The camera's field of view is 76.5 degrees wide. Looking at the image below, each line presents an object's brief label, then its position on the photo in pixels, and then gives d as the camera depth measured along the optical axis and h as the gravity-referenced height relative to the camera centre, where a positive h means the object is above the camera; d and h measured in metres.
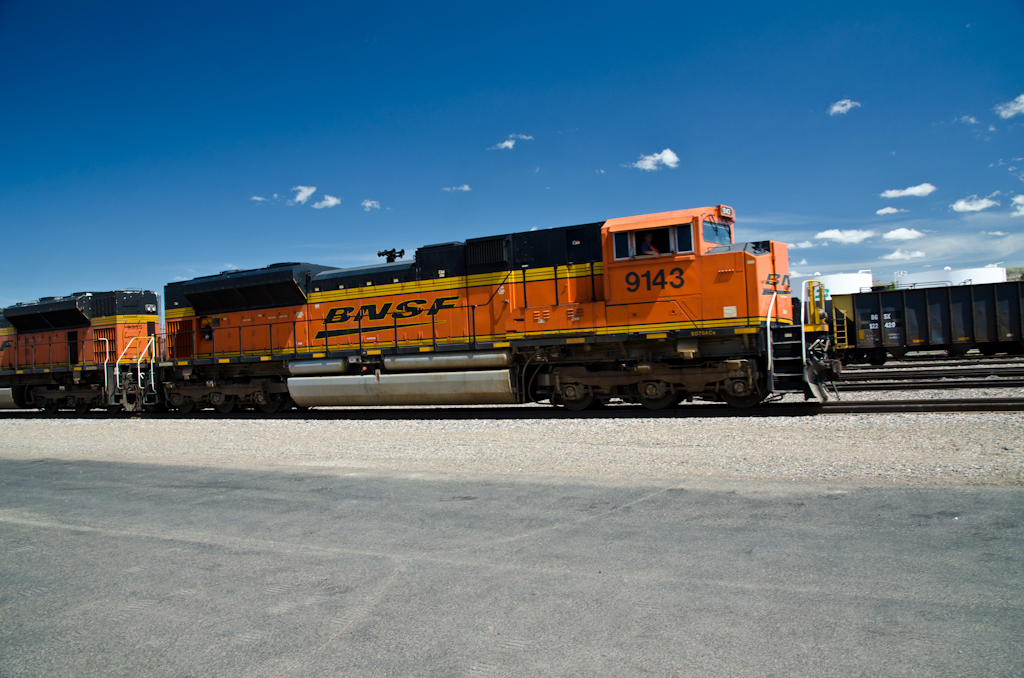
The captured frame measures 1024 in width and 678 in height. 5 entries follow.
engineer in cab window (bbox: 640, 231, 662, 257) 11.62 +1.73
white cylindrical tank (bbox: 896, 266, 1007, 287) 45.38 +3.69
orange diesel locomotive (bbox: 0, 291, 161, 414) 17.69 +0.57
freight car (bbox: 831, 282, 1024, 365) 22.56 +0.26
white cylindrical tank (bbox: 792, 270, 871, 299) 44.94 +3.55
